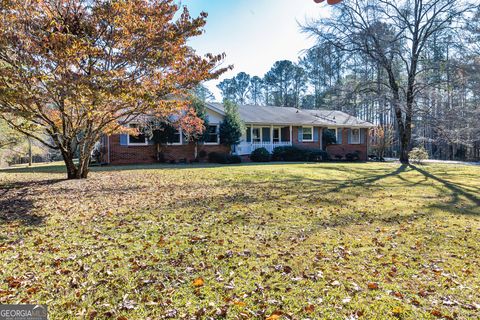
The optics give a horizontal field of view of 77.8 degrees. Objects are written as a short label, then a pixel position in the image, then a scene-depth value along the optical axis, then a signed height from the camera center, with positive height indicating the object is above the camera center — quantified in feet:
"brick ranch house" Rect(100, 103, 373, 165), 63.16 +3.22
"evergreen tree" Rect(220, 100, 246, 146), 67.72 +5.37
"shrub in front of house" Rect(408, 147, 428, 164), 76.43 -1.77
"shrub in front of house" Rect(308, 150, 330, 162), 74.23 -1.64
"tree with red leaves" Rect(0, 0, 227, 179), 22.44 +7.95
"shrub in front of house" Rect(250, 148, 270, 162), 70.95 -1.20
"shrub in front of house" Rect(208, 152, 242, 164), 65.57 -1.68
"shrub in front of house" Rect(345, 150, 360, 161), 84.69 -2.01
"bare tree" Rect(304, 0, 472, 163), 56.54 +23.42
